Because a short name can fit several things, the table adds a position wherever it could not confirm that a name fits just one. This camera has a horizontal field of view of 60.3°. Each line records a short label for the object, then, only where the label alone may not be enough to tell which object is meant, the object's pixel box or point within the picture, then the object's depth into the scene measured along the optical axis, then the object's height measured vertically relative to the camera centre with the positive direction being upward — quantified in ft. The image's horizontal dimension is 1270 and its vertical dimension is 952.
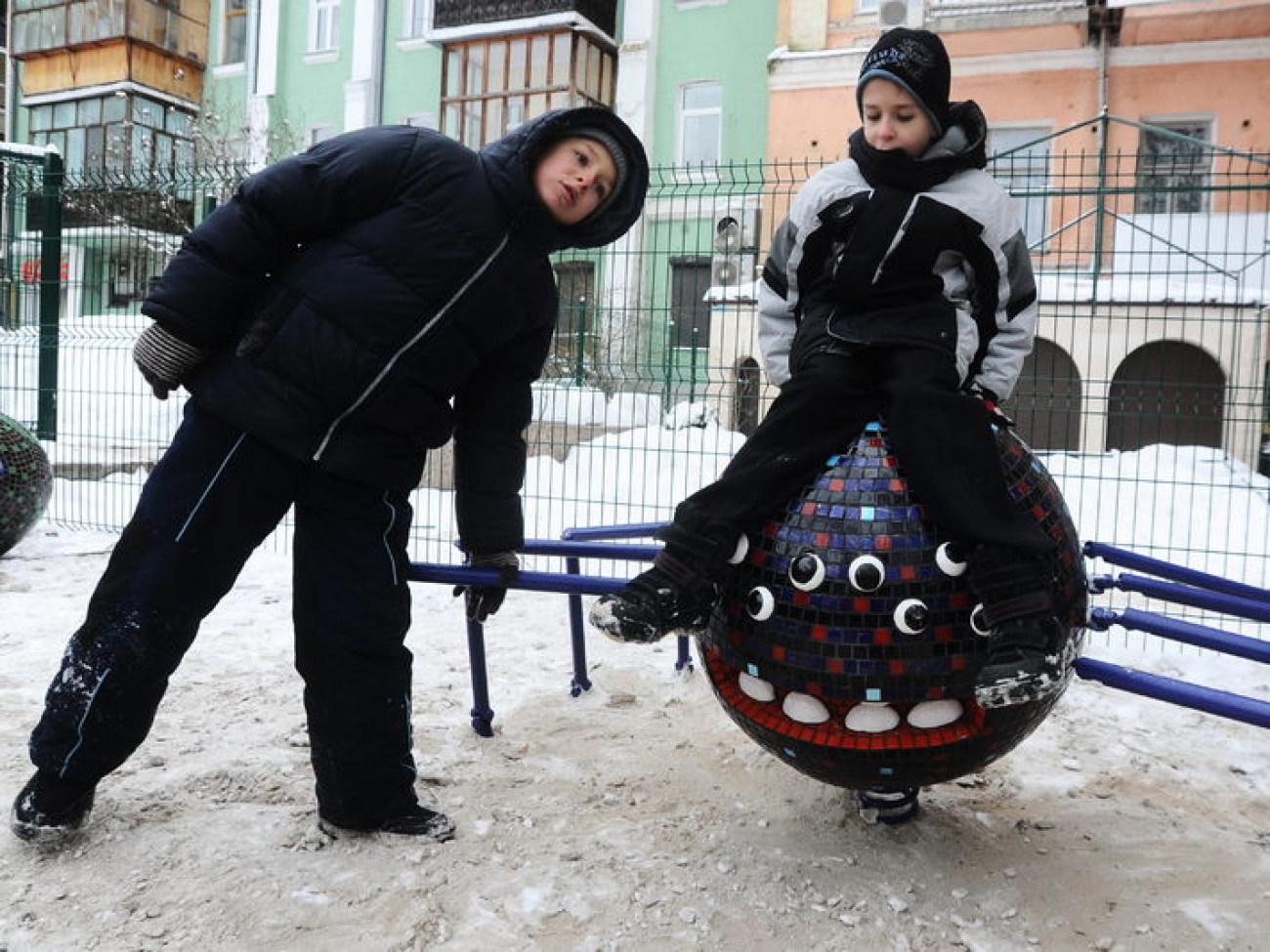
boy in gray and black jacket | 7.81 +0.68
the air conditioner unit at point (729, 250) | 21.83 +3.71
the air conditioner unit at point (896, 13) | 55.98 +21.49
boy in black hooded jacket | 9.08 +0.21
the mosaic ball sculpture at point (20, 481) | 20.49 -1.72
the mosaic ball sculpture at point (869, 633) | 7.80 -1.47
